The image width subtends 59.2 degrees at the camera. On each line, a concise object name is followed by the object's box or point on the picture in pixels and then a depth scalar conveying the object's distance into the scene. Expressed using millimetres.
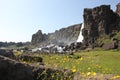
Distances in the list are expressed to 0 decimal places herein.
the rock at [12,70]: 3014
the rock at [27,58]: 5120
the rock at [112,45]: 28904
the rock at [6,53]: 4193
